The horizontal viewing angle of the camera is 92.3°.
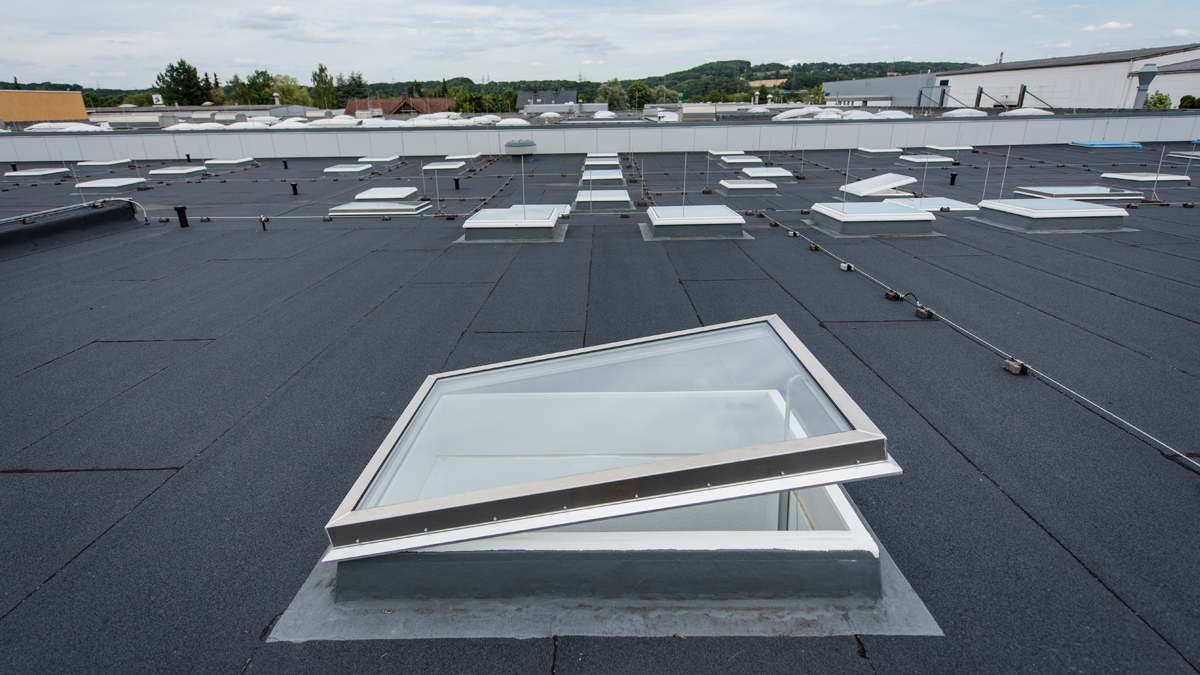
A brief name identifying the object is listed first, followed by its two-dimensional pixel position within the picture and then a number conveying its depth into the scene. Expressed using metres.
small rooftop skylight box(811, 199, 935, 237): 12.15
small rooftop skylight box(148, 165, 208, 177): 23.48
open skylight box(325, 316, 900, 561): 2.74
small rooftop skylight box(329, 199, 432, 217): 15.51
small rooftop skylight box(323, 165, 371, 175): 23.61
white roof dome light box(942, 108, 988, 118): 30.45
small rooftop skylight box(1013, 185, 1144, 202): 15.17
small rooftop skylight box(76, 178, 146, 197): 19.89
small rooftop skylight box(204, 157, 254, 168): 26.87
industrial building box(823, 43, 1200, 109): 47.19
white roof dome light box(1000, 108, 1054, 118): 30.81
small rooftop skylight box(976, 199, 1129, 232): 12.13
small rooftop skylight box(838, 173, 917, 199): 14.70
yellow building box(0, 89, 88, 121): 44.66
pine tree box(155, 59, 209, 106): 94.25
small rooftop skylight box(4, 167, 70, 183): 23.62
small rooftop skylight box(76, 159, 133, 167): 27.27
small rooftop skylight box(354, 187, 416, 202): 16.70
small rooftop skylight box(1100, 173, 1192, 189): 17.58
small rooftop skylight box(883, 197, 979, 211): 14.64
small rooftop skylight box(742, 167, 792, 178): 20.23
